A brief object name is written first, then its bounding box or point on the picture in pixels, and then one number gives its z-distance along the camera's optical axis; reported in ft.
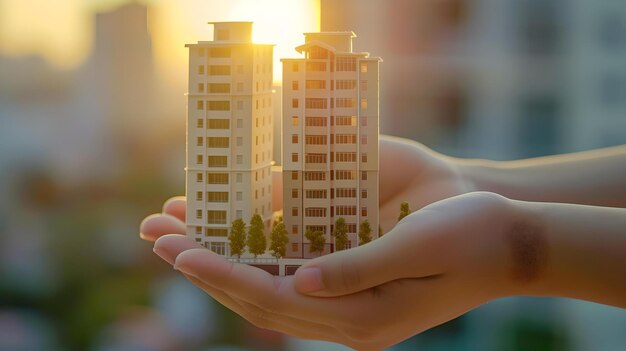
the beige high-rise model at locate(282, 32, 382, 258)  2.96
